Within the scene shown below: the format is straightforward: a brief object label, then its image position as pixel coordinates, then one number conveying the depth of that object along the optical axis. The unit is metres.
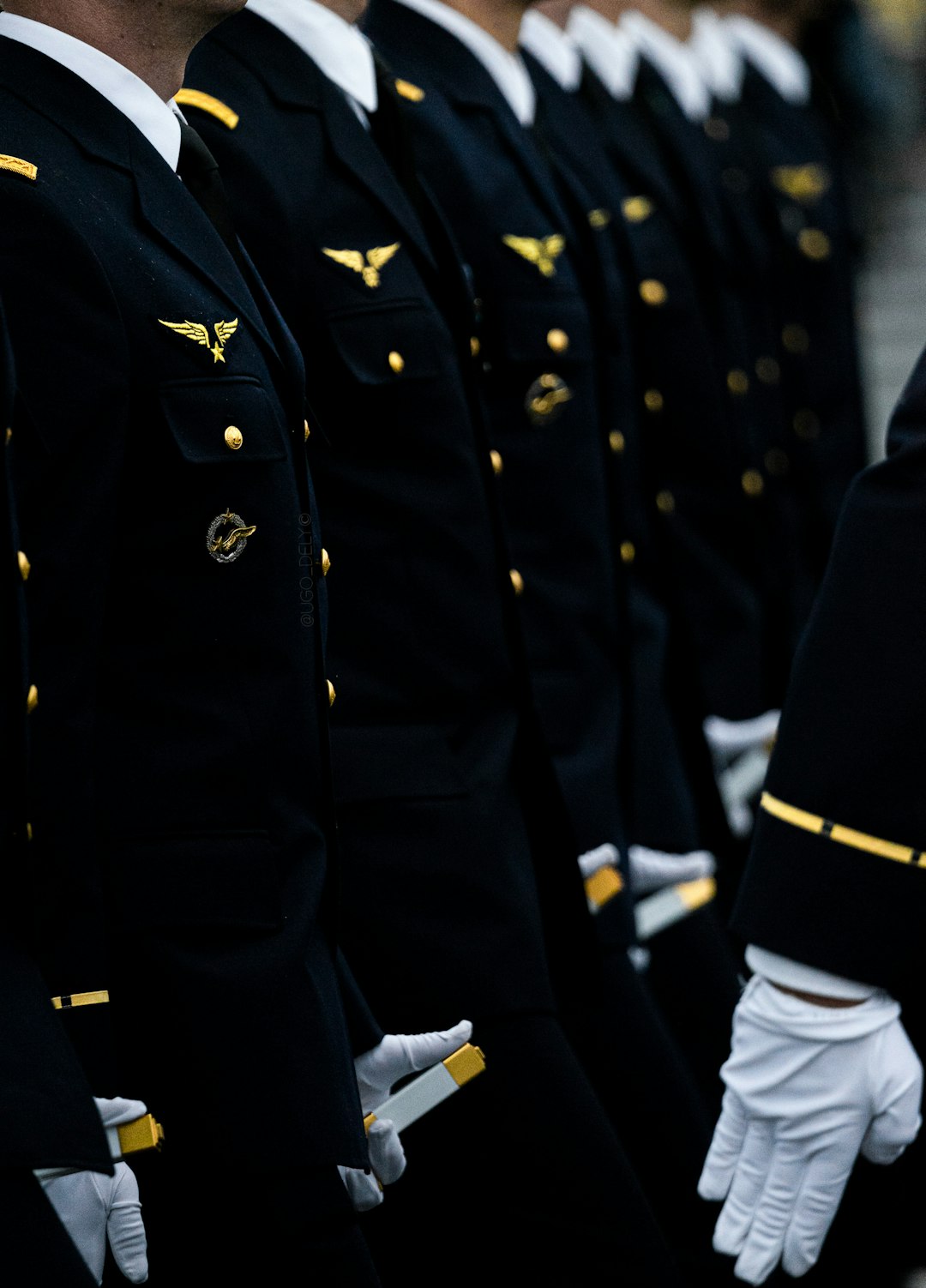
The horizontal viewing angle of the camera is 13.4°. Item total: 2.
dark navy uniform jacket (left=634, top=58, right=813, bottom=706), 8.28
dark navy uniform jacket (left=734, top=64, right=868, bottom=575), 9.76
